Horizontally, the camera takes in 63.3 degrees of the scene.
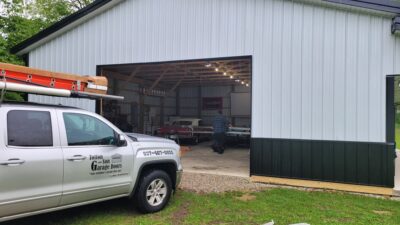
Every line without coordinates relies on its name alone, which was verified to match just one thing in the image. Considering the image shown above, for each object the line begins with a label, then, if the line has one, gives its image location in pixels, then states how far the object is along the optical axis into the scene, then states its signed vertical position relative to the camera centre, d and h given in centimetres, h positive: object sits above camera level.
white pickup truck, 386 -67
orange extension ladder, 421 +48
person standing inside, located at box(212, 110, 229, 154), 1422 -78
